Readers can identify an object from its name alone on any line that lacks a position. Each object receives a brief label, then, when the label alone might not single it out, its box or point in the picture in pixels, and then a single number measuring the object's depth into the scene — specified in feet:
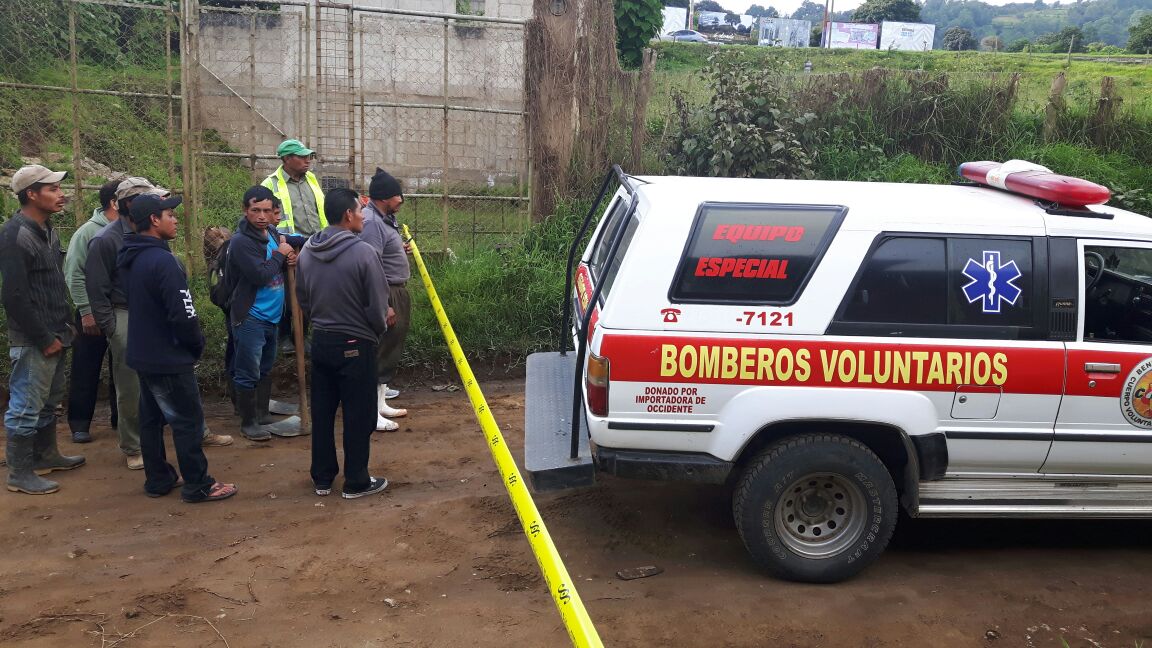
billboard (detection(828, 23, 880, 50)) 187.58
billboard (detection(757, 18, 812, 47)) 217.15
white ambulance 14.80
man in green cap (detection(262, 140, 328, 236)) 23.35
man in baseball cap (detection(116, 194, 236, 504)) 17.88
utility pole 186.39
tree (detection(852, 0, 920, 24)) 219.41
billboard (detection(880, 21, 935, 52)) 189.26
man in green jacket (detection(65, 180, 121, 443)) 21.03
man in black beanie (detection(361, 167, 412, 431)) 22.07
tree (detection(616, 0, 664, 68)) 70.90
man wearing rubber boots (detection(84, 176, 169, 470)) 19.89
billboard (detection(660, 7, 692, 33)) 228.22
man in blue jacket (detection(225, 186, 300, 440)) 21.04
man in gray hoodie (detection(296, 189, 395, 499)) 18.26
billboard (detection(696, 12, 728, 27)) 256.93
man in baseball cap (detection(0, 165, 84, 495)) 18.67
